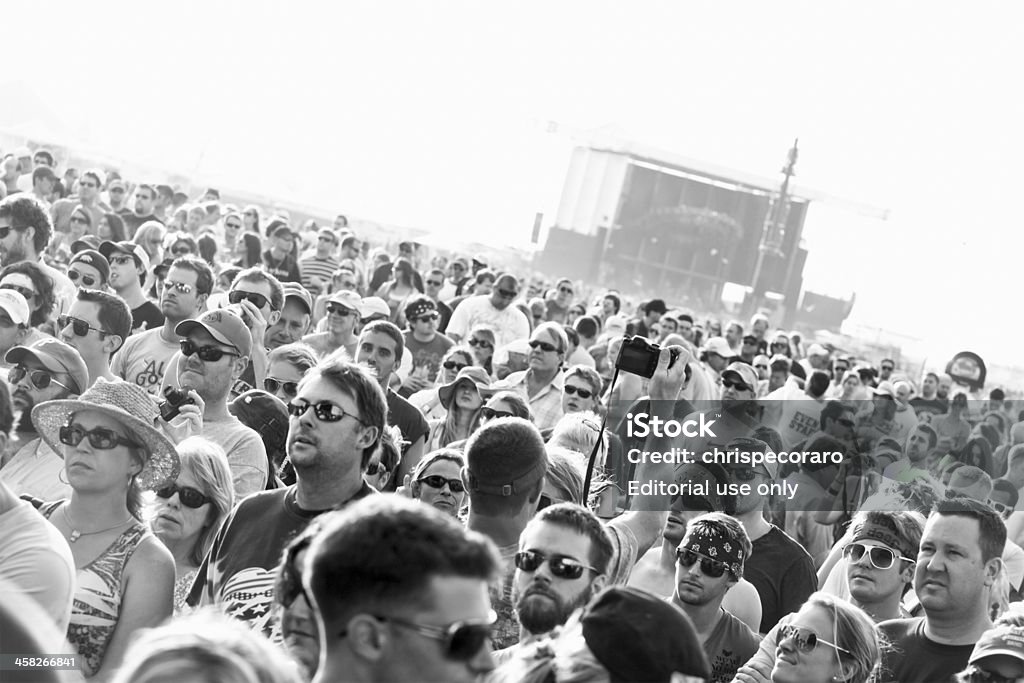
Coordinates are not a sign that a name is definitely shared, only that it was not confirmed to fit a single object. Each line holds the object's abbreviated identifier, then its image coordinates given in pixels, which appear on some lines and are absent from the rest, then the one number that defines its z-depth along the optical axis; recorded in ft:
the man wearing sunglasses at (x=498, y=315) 73.10
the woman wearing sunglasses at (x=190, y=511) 29.53
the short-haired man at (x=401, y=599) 14.24
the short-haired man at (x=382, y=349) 51.31
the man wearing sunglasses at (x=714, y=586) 29.04
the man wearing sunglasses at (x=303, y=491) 25.32
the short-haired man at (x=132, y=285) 55.83
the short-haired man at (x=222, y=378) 35.83
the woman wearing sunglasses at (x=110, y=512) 24.70
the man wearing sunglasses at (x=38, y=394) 33.24
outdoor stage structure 375.25
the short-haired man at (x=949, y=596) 29.19
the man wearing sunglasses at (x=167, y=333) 47.83
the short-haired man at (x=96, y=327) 43.39
